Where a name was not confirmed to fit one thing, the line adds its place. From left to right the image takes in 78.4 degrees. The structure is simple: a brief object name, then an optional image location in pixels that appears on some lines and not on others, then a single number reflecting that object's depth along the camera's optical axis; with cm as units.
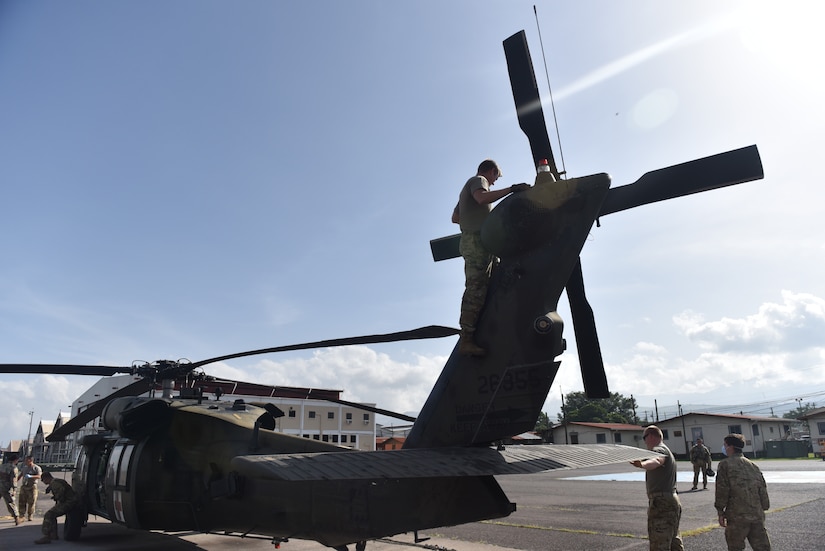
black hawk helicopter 401
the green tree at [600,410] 8138
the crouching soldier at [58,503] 973
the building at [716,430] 5369
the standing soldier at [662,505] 577
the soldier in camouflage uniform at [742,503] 608
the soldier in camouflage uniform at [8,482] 1307
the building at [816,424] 5028
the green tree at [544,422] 8485
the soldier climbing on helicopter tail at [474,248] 520
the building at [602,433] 5934
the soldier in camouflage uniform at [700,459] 1750
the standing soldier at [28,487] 1302
